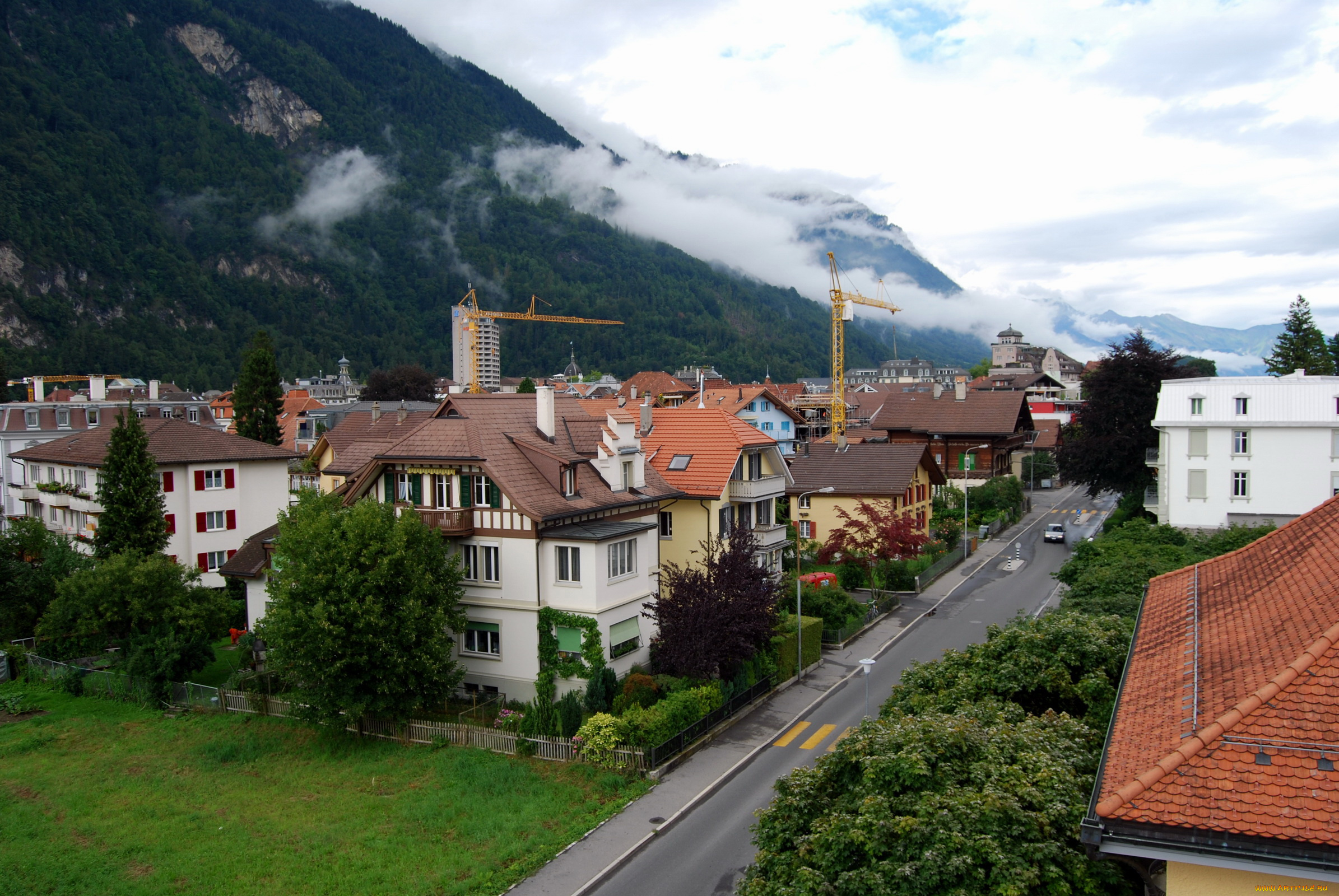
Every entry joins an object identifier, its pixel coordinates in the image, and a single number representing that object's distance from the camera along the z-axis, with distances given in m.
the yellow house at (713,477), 36.47
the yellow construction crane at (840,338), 114.38
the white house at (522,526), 28.88
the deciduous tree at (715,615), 28.45
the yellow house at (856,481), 51.97
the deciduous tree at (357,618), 25.27
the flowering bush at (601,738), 24.45
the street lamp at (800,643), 31.49
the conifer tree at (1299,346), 80.00
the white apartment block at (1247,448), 45.25
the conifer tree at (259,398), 68.50
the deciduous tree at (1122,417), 59.00
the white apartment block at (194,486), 47.34
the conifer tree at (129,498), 36.75
